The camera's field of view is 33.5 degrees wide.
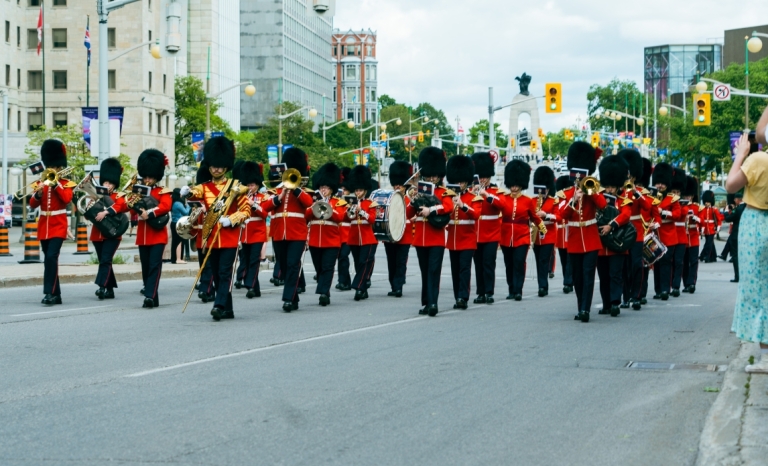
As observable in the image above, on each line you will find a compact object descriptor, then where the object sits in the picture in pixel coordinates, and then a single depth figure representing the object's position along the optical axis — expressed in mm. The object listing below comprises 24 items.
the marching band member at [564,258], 22312
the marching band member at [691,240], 22659
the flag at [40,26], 69475
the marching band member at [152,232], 17531
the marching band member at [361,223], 21000
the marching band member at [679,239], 21625
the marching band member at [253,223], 18031
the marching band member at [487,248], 19266
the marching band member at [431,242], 16500
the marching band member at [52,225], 17938
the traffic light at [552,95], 49688
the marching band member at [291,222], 16906
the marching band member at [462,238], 17453
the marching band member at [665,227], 20797
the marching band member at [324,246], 18438
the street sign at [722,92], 46931
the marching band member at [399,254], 20266
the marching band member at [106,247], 18703
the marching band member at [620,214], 16297
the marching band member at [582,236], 15773
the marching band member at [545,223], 21391
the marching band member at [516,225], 20734
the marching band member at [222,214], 15398
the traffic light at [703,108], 47341
